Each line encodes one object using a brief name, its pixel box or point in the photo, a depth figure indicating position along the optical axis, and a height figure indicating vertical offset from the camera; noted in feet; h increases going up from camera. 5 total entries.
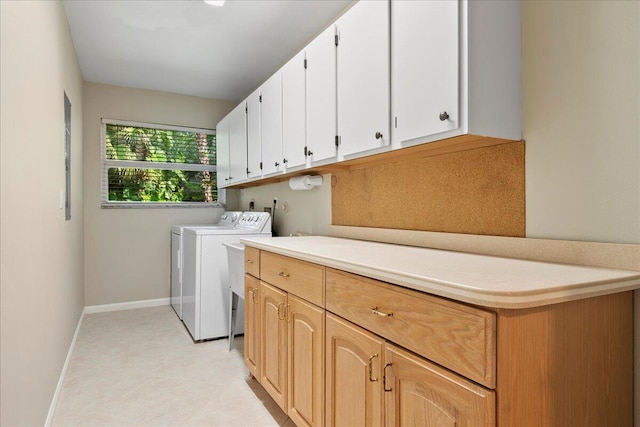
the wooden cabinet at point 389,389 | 2.96 -1.64
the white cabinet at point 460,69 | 4.27 +1.69
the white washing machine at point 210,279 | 10.31 -1.85
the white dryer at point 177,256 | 12.36 -1.54
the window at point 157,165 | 13.83 +1.77
